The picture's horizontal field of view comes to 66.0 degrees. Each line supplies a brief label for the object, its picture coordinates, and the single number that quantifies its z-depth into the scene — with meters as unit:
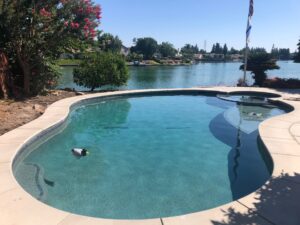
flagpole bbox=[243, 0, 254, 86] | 16.15
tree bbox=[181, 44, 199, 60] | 107.56
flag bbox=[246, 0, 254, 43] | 16.07
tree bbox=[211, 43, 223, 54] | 145.00
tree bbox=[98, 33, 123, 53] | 81.13
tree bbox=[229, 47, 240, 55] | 151.62
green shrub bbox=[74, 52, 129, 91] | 14.18
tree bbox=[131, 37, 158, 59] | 91.56
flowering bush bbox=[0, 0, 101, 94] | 10.41
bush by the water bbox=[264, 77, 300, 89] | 15.87
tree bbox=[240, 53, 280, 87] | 18.00
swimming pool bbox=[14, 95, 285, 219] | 4.49
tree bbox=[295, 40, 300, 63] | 19.78
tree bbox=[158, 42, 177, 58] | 98.24
